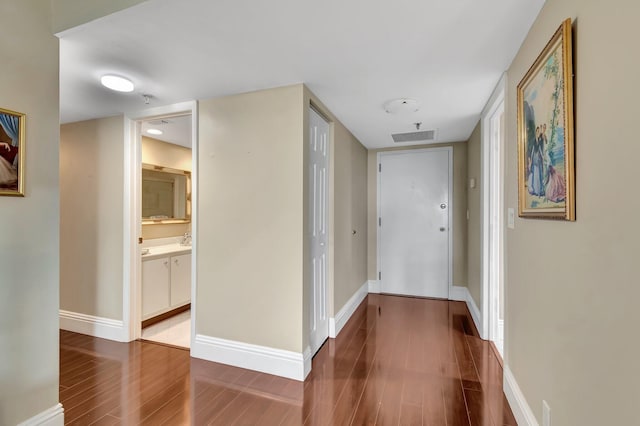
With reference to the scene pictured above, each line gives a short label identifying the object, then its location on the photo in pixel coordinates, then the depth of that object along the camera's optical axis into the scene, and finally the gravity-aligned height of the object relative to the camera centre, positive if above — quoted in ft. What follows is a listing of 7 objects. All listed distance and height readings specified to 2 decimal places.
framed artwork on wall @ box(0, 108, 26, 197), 4.57 +0.99
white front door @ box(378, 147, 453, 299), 13.23 -0.39
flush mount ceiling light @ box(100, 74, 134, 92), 6.50 +3.05
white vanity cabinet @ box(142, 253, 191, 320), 9.87 -2.64
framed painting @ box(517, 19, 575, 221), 3.65 +1.20
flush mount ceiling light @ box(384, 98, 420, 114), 7.95 +3.12
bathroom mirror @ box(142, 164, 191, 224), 11.82 +0.80
